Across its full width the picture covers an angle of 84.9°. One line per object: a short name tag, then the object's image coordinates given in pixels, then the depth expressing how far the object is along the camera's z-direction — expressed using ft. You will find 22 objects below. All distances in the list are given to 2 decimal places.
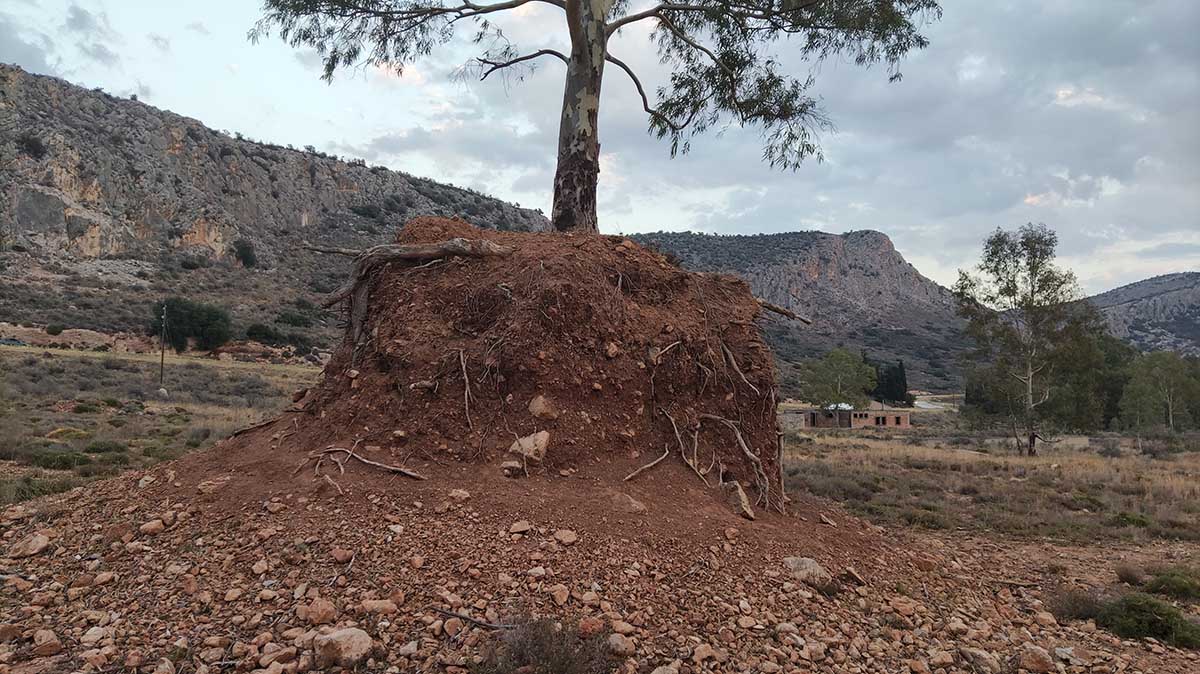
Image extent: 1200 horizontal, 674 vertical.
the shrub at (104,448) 38.82
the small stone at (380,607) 11.10
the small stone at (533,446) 16.02
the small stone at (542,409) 16.80
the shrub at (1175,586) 21.11
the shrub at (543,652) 9.98
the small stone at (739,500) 17.11
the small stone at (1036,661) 13.08
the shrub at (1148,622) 16.31
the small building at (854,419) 142.31
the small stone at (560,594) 11.94
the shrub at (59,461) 33.37
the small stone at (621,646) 10.85
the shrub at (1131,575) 22.37
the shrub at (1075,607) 17.54
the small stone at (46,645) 10.32
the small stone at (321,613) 10.84
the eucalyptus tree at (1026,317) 78.74
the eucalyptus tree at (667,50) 23.80
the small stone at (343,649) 10.01
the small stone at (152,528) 13.61
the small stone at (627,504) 15.21
